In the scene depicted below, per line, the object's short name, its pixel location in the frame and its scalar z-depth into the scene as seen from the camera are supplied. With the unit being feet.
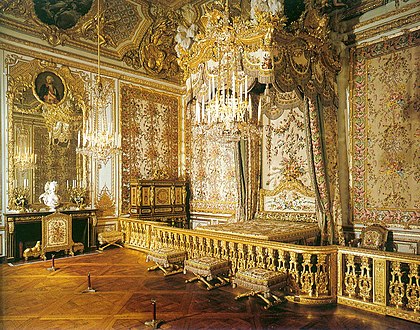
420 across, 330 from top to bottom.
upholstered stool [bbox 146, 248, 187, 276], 17.52
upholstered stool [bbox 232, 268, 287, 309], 13.05
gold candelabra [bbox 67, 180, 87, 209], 24.41
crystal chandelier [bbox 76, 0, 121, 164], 18.83
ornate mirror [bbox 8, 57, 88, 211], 22.11
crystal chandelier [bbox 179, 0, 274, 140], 14.88
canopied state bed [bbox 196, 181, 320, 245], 18.25
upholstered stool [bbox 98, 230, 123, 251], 24.49
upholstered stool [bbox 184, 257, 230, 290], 15.33
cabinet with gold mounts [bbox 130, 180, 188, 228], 27.43
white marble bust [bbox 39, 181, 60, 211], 22.97
